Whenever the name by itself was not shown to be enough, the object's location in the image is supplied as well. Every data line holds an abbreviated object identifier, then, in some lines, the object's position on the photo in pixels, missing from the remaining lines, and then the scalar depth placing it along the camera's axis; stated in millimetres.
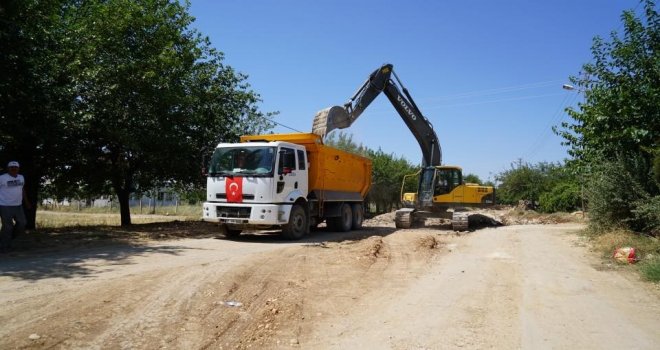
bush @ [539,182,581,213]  35750
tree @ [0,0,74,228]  10984
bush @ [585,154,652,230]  11891
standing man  9336
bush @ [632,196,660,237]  9820
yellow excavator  19125
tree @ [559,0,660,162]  11930
